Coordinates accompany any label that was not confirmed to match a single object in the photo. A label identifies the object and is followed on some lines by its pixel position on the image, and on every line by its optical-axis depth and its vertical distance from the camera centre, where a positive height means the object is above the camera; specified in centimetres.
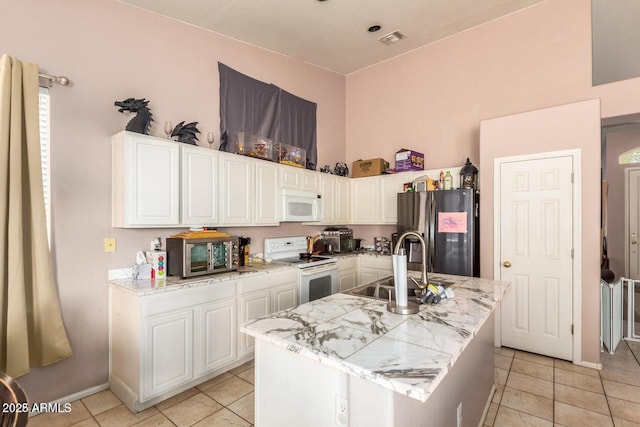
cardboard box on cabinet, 461 +65
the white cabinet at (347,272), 427 -88
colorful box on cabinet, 427 +67
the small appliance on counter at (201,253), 271 -38
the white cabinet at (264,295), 301 -87
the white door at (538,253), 313 -47
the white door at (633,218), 561 -20
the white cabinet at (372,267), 434 -82
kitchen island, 114 -57
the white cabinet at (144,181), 254 +26
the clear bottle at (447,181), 392 +35
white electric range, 361 -66
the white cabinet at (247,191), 320 +22
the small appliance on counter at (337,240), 464 -44
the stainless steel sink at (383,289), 223 -58
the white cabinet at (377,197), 438 +19
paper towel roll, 163 -36
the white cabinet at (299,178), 384 +42
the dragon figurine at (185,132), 296 +76
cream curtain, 212 -21
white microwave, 384 +6
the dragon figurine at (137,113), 265 +85
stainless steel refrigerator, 349 -24
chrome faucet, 168 -28
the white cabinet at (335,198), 440 +18
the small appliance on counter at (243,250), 351 -44
